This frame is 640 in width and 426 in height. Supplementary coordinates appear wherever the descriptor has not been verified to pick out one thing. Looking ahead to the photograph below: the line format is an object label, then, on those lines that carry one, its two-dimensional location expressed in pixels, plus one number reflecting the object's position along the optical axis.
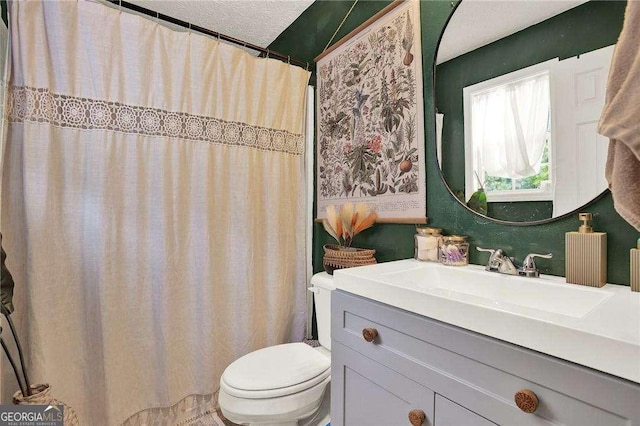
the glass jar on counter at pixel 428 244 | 1.21
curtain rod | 1.42
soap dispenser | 0.81
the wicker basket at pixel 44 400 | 1.09
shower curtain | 1.25
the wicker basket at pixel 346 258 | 1.42
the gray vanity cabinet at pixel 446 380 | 0.52
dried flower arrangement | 1.48
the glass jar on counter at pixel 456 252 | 1.13
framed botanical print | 1.35
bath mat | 1.59
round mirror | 0.89
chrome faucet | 0.95
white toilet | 1.15
